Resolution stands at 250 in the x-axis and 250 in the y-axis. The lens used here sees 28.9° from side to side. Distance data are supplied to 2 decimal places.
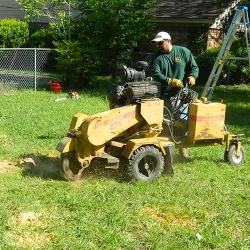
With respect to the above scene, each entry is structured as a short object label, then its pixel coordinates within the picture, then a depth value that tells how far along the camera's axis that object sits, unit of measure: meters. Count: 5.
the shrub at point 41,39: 21.81
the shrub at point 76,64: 15.67
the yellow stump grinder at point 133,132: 5.78
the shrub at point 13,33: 21.83
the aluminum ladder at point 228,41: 10.35
